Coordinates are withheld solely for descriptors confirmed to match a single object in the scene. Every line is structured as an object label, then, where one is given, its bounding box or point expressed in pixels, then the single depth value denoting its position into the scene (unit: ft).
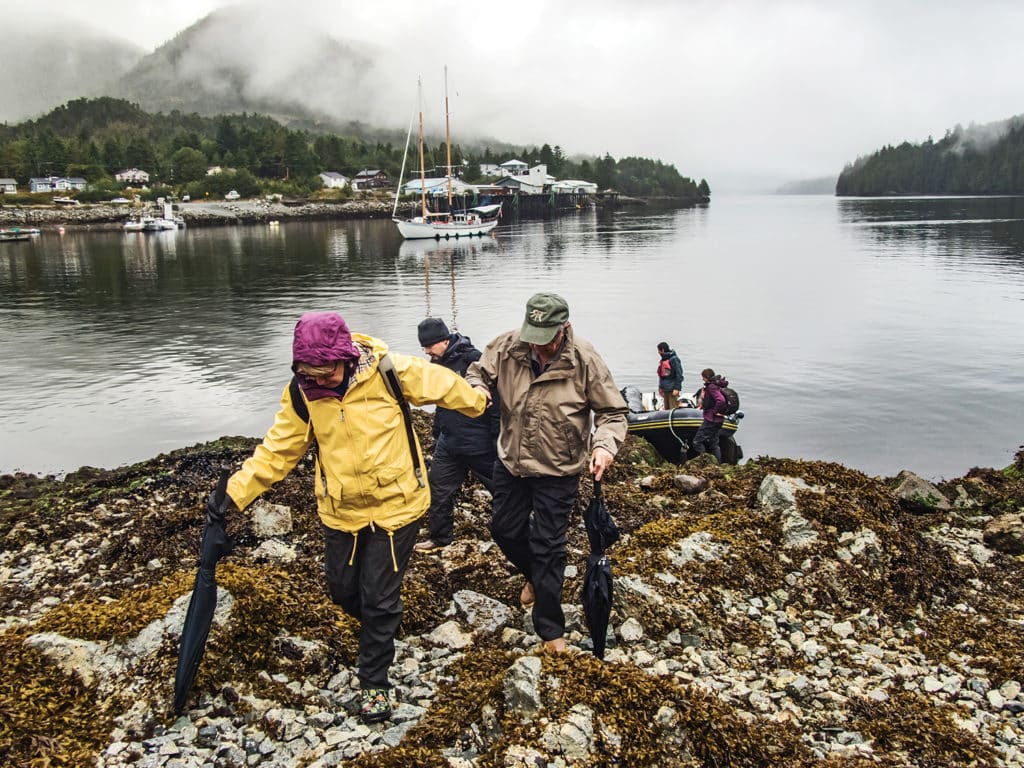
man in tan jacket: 15.96
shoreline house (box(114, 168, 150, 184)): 506.89
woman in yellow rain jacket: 13.61
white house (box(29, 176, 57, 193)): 450.30
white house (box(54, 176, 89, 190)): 461.78
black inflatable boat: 45.14
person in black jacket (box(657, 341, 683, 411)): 52.60
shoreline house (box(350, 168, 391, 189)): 554.46
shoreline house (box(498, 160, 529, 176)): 619.67
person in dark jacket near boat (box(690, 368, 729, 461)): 42.47
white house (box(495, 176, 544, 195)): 522.92
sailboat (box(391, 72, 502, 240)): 267.59
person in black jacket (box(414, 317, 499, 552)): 22.72
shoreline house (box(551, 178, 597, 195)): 553.89
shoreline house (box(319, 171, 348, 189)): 545.85
